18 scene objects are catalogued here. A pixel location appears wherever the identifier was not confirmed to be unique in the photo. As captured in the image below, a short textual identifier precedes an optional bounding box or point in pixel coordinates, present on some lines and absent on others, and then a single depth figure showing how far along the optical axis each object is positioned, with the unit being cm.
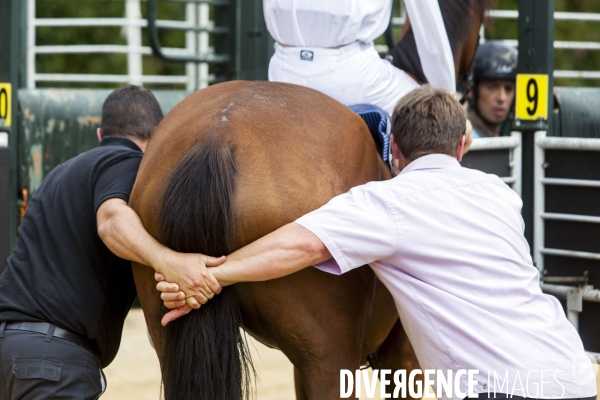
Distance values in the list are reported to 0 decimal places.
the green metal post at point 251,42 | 1174
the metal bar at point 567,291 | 839
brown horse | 462
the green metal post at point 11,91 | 877
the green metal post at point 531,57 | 891
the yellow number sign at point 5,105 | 906
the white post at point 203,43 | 1683
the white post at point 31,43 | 1437
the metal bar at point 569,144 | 843
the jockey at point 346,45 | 609
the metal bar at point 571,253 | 838
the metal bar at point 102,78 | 1537
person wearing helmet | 1170
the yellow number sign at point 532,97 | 896
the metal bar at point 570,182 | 842
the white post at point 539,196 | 898
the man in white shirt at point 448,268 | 459
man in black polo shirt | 548
